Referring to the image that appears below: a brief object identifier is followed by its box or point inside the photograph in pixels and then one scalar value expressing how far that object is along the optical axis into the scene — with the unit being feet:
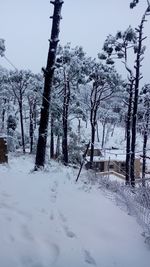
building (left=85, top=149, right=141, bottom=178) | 84.03
